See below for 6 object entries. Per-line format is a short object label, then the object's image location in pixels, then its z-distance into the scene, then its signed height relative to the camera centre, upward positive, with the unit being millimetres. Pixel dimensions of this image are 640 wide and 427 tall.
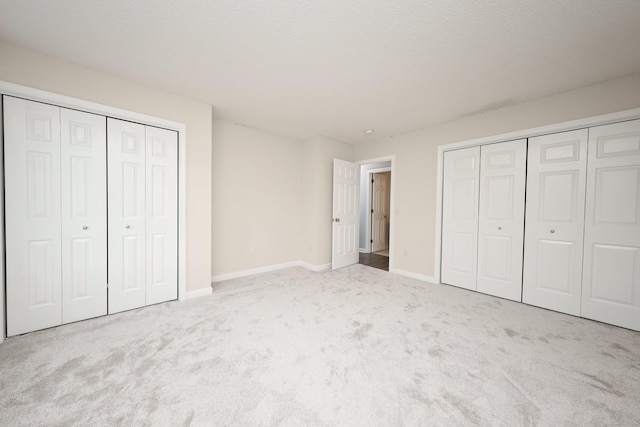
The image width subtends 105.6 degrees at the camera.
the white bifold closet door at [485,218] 3189 -93
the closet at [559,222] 2508 -108
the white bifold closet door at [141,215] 2617 -124
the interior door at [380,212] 6793 -80
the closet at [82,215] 2170 -120
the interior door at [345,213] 4656 -91
